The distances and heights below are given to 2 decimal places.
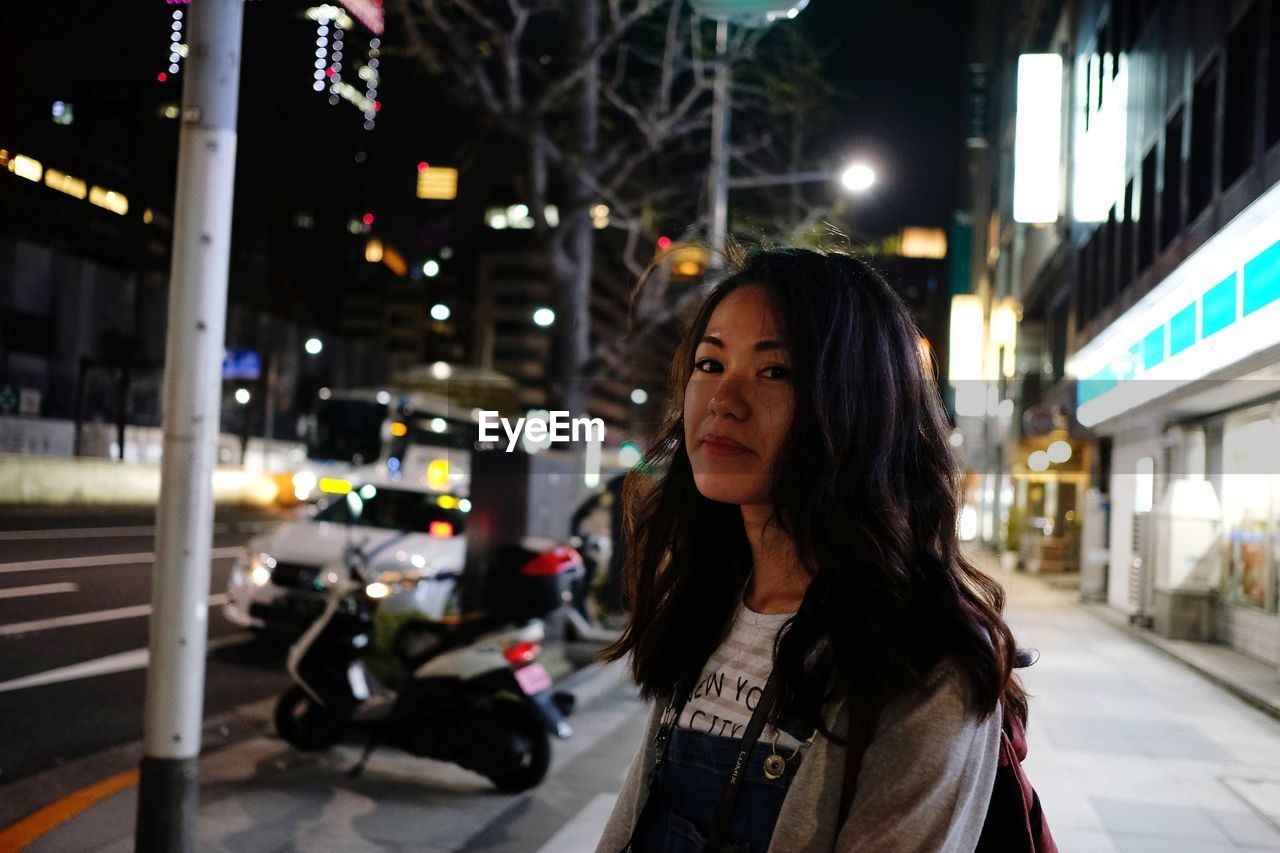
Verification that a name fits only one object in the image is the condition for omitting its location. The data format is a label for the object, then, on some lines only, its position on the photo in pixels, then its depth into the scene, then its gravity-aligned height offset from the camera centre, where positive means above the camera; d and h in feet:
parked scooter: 18.49 -4.36
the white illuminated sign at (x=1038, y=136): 56.90 +18.40
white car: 31.71 -3.89
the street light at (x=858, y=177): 53.98 +15.03
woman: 4.30 -0.68
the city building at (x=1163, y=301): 31.22 +6.90
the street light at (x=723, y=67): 21.57 +13.09
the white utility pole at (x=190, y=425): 11.96 +0.08
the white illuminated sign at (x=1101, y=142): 54.19 +18.36
